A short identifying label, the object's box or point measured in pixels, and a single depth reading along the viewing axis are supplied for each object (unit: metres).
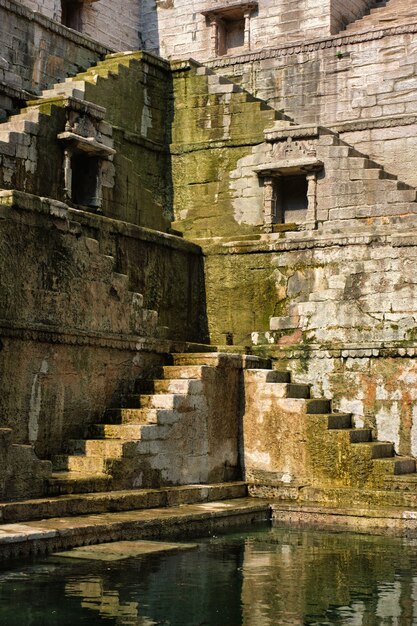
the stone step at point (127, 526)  9.50
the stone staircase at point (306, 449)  13.35
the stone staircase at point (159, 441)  12.09
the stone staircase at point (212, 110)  17.86
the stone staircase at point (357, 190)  16.12
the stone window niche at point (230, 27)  24.67
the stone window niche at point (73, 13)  24.50
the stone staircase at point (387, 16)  22.45
